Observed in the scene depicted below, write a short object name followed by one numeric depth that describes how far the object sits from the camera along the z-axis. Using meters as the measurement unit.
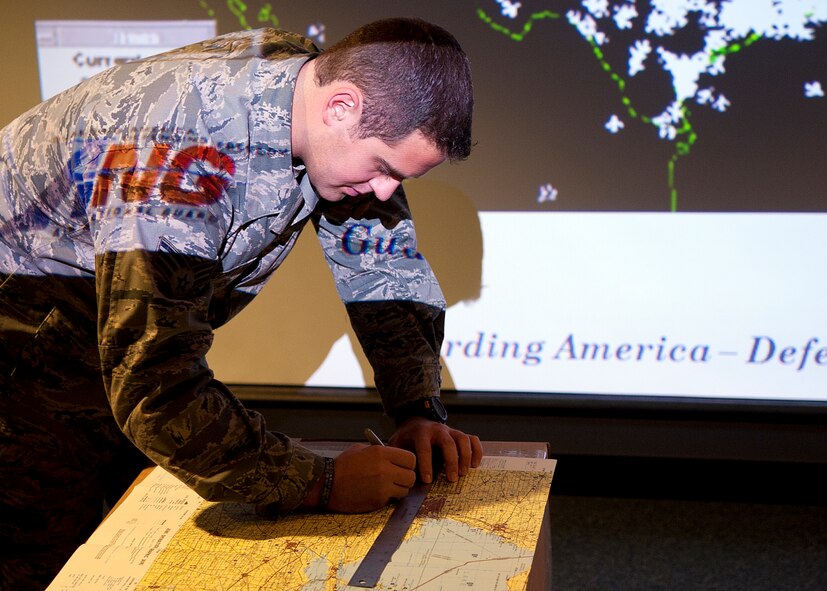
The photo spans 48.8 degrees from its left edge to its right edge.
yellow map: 0.99
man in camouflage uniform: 1.01
